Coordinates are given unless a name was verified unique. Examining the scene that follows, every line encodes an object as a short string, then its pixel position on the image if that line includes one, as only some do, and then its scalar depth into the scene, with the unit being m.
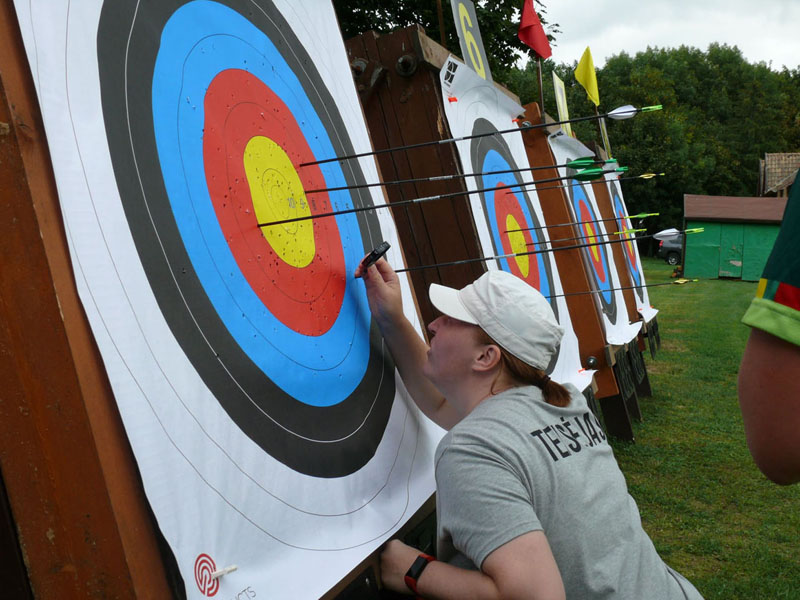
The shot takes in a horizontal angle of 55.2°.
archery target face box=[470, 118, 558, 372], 3.11
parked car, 27.38
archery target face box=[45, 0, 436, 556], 1.09
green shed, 22.98
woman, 1.24
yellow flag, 5.45
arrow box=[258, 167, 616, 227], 1.55
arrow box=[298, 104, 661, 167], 2.29
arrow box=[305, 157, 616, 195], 1.95
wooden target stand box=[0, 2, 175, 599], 0.95
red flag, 4.42
